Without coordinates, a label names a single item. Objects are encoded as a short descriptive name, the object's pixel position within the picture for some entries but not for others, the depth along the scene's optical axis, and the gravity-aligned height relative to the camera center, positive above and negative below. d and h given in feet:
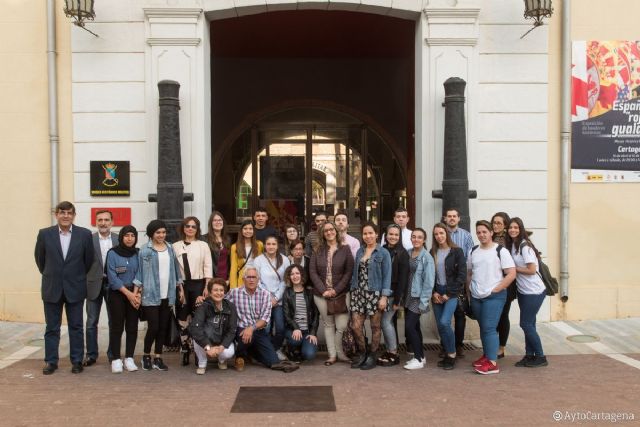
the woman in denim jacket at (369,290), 20.74 -3.09
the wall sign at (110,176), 26.48 +1.24
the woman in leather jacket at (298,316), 21.38 -4.12
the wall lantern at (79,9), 24.85 +8.21
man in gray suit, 21.12 -2.78
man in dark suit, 20.17 -2.50
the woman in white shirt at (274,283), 21.54 -2.92
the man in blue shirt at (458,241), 22.18 -1.45
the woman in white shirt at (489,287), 20.02 -2.87
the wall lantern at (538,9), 25.12 +8.29
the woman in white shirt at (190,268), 21.38 -2.35
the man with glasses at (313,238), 22.61 -1.36
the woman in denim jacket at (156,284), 20.43 -2.81
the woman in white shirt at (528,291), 20.68 -3.10
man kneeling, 20.65 -4.00
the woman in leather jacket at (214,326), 19.90 -4.17
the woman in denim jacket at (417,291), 20.47 -3.06
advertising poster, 26.94 +4.19
